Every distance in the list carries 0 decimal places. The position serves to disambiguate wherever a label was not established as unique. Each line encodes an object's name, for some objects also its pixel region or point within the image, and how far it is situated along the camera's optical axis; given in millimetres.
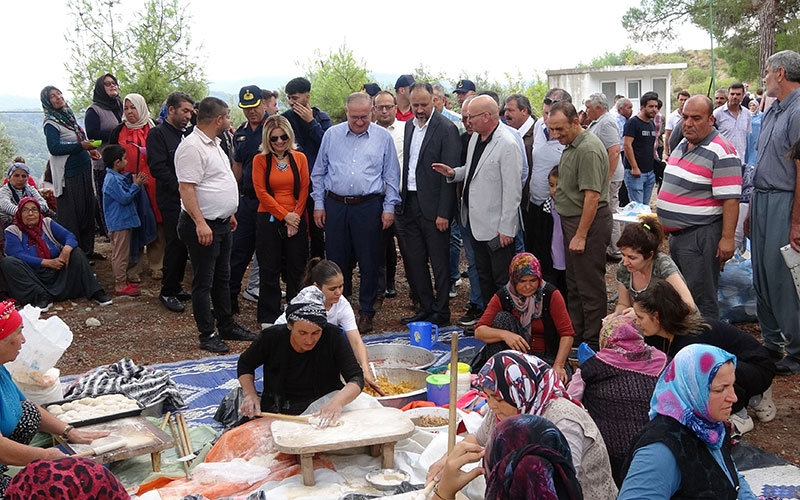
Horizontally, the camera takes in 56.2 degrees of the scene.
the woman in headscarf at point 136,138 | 7234
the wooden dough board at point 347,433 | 3242
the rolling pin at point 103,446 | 3367
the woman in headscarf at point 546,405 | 2619
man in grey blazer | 5672
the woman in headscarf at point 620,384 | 3104
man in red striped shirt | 4586
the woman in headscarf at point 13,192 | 7148
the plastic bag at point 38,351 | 4016
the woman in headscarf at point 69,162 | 7344
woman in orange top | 5953
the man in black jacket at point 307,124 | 6641
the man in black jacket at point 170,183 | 6371
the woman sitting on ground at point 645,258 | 4320
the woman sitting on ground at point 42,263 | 6855
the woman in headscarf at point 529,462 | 2045
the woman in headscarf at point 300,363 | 3631
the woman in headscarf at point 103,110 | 7578
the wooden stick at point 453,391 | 2637
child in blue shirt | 7133
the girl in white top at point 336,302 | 4414
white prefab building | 26453
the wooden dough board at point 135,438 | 3420
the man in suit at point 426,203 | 6141
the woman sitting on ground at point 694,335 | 3549
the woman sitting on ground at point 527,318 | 4496
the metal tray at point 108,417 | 3705
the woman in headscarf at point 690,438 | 2264
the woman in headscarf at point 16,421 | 3029
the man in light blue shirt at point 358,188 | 6027
